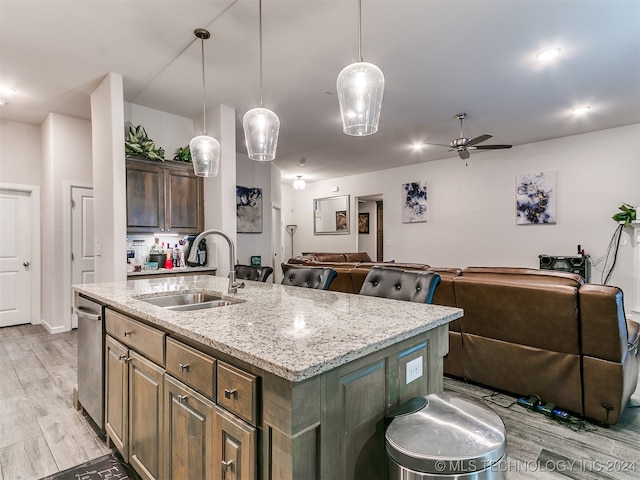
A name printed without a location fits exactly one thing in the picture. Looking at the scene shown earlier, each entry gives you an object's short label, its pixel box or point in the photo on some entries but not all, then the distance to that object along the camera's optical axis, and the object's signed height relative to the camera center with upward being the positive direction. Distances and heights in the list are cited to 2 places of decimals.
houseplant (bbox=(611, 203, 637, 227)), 4.95 +0.29
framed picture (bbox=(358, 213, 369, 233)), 10.27 +0.46
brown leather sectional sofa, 2.12 -0.72
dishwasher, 2.05 -0.74
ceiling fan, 4.76 +1.30
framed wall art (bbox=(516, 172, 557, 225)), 5.92 +0.67
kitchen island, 0.93 -0.48
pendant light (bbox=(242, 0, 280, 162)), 2.37 +0.76
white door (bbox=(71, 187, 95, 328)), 4.82 +0.06
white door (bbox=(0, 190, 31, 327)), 4.89 -0.24
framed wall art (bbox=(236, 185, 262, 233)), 6.19 +0.55
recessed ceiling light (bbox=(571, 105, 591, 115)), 4.50 +1.69
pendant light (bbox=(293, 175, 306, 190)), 7.63 +1.23
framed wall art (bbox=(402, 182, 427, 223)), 7.63 +0.80
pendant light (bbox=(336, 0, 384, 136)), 1.83 +0.79
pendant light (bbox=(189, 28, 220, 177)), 2.91 +0.75
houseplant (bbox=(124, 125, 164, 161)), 3.78 +1.08
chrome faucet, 1.99 -0.12
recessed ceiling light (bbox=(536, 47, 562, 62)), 3.13 +1.71
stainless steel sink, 1.97 -0.38
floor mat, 1.80 -1.26
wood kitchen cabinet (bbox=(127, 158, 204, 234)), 3.83 +0.51
